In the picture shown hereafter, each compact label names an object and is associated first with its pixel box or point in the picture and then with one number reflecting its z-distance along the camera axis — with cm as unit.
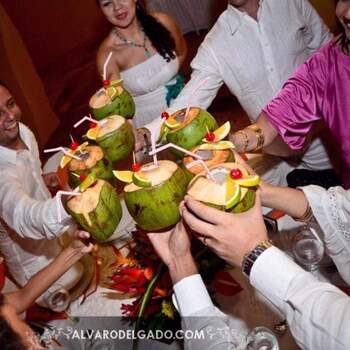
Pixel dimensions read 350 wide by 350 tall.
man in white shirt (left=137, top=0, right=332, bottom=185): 221
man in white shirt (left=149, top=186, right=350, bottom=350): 89
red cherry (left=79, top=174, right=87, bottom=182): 132
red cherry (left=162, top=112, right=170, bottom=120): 149
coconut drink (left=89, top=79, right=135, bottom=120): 174
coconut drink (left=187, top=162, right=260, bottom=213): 101
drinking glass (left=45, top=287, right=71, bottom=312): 153
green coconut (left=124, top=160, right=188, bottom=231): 114
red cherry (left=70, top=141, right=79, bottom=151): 156
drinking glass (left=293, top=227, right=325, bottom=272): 135
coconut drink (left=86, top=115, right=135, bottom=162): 157
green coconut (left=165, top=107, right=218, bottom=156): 141
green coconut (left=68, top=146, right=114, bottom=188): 148
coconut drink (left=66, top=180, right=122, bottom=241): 123
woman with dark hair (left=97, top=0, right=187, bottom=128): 290
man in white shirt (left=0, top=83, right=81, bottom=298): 168
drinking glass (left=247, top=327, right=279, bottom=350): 118
